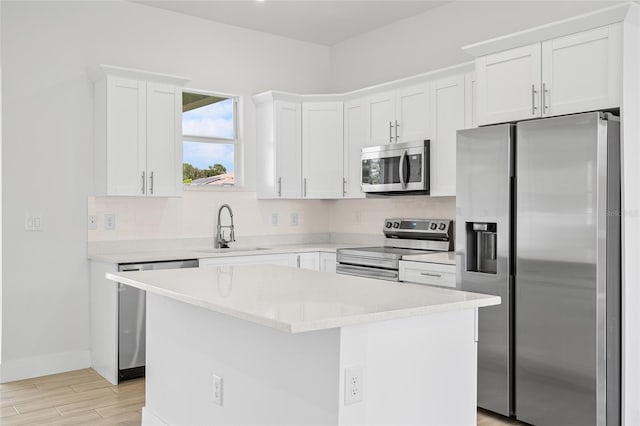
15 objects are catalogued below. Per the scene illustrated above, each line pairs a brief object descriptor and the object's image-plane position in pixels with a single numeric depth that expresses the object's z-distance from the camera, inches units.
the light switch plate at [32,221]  167.5
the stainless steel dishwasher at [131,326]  161.2
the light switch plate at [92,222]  178.7
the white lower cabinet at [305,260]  198.6
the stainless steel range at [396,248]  172.9
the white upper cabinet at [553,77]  120.1
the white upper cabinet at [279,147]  207.6
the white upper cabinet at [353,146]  204.4
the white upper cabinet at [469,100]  163.9
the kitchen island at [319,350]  75.4
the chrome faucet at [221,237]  203.5
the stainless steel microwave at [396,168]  177.5
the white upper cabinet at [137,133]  170.7
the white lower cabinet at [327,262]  198.1
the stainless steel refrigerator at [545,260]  117.3
